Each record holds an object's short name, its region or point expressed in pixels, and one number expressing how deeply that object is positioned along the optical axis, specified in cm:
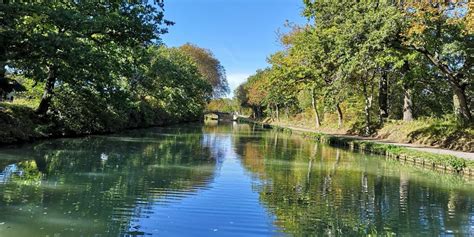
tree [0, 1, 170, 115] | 1541
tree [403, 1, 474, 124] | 2062
